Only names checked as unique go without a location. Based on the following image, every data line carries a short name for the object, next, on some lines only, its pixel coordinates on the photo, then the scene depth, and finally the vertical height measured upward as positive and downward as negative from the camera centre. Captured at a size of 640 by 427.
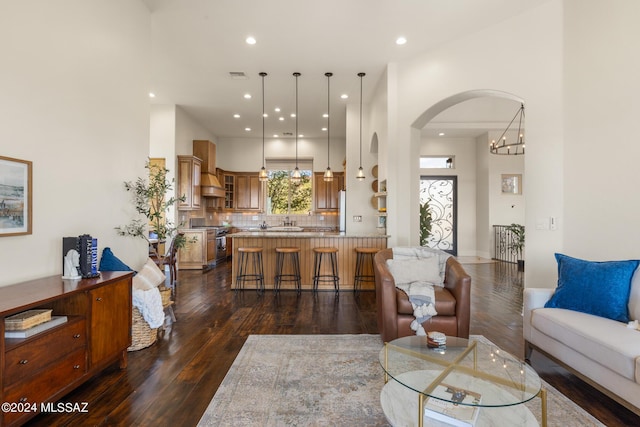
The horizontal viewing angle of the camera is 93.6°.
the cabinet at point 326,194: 9.48 +0.68
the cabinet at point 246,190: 9.64 +0.82
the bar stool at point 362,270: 5.27 -0.96
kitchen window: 9.86 +0.88
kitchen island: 5.32 -0.62
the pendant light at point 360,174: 5.55 +0.79
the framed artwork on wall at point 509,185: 8.61 +0.89
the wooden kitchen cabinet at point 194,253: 7.13 -0.90
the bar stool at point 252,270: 5.22 -0.97
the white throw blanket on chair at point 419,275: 2.84 -0.65
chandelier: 7.88 +1.88
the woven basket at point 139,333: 2.87 -1.13
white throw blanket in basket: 2.87 -0.87
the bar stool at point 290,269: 5.18 -0.94
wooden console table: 1.64 -0.82
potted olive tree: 3.49 +0.17
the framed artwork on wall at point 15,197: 2.06 +0.13
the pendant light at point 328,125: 5.58 +2.52
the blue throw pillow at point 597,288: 2.33 -0.59
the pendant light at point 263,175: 5.58 +0.75
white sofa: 1.85 -0.90
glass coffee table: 1.51 -0.92
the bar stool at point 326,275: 5.20 -0.98
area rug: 1.89 -1.28
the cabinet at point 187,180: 7.12 +0.84
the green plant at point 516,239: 7.25 -0.58
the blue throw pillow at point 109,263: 2.89 -0.46
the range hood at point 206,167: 7.97 +1.30
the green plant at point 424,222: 7.11 -0.15
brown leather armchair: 2.87 -0.93
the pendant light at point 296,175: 5.69 +0.77
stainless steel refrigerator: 7.07 +0.06
